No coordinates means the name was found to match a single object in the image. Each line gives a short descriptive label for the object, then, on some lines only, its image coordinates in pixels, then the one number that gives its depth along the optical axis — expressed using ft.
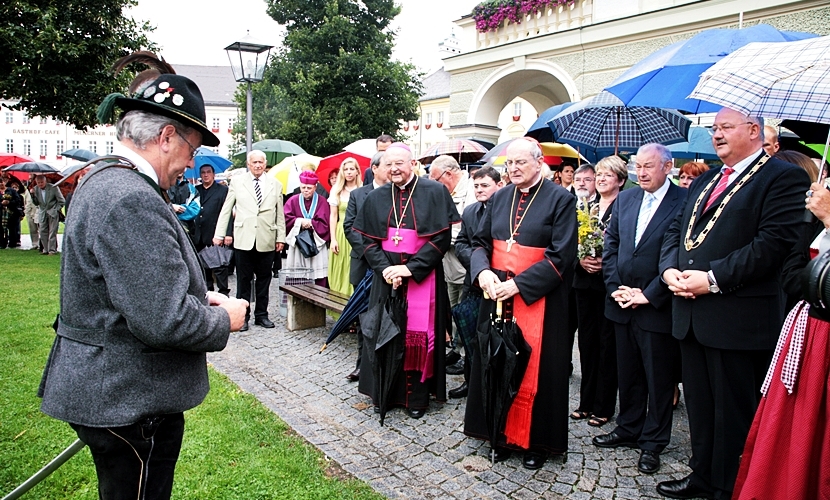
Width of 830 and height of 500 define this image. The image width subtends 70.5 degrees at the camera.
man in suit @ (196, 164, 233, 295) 27.91
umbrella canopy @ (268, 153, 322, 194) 36.27
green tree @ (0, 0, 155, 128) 38.11
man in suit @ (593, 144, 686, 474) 12.54
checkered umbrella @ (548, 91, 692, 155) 21.17
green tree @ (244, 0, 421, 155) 83.71
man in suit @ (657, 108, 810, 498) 10.21
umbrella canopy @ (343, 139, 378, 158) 33.70
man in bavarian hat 5.96
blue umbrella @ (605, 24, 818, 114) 14.16
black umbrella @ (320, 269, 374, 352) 18.15
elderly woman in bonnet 25.50
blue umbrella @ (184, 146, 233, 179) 44.42
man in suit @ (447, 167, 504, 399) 16.93
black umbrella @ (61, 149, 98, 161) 43.37
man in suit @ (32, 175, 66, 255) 46.34
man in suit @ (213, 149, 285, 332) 23.38
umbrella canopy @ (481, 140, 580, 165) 31.45
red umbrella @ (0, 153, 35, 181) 91.84
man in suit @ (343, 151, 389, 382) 17.66
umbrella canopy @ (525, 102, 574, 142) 26.05
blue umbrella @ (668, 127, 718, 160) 24.89
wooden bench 22.10
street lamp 29.40
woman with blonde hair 23.57
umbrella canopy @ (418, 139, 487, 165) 36.87
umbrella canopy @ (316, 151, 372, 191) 31.98
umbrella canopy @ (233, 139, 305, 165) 49.88
